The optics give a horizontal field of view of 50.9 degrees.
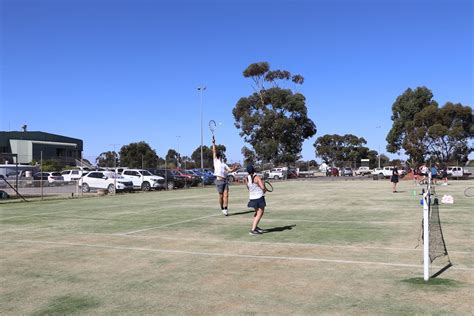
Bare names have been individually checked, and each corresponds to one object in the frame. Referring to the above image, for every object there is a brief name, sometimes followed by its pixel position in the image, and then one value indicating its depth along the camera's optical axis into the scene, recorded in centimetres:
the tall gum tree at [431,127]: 5512
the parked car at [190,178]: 4141
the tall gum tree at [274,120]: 6469
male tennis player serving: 1479
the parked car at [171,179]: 3750
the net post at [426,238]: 641
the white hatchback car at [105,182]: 3288
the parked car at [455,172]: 5453
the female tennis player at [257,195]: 1086
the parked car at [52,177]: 4908
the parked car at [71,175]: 5278
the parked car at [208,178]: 4637
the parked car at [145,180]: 3578
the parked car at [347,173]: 8598
